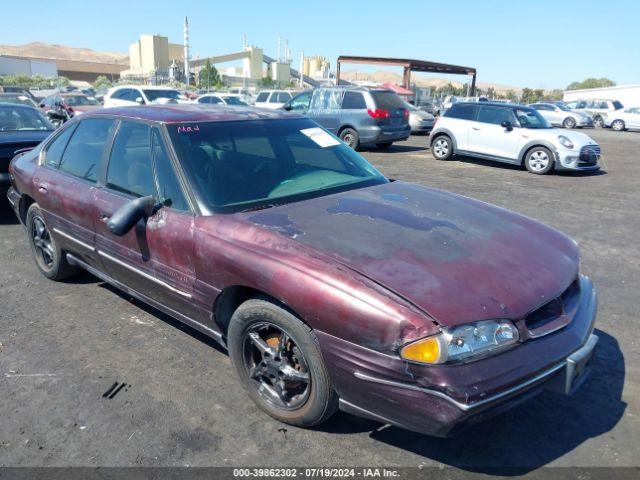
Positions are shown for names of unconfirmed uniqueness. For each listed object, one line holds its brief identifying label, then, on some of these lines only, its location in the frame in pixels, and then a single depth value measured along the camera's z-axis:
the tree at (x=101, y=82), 69.41
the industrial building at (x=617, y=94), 43.78
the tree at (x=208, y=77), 70.89
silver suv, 14.36
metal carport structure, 29.11
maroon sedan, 2.32
